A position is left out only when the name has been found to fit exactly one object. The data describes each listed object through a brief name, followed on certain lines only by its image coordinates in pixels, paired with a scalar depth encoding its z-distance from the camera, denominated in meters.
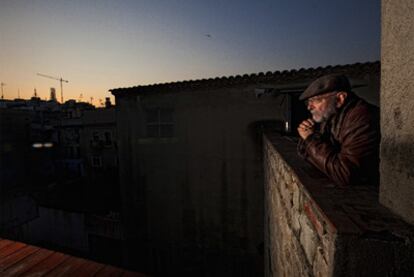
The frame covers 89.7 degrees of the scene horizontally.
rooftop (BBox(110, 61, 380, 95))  6.64
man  1.39
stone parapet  0.85
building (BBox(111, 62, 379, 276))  7.63
